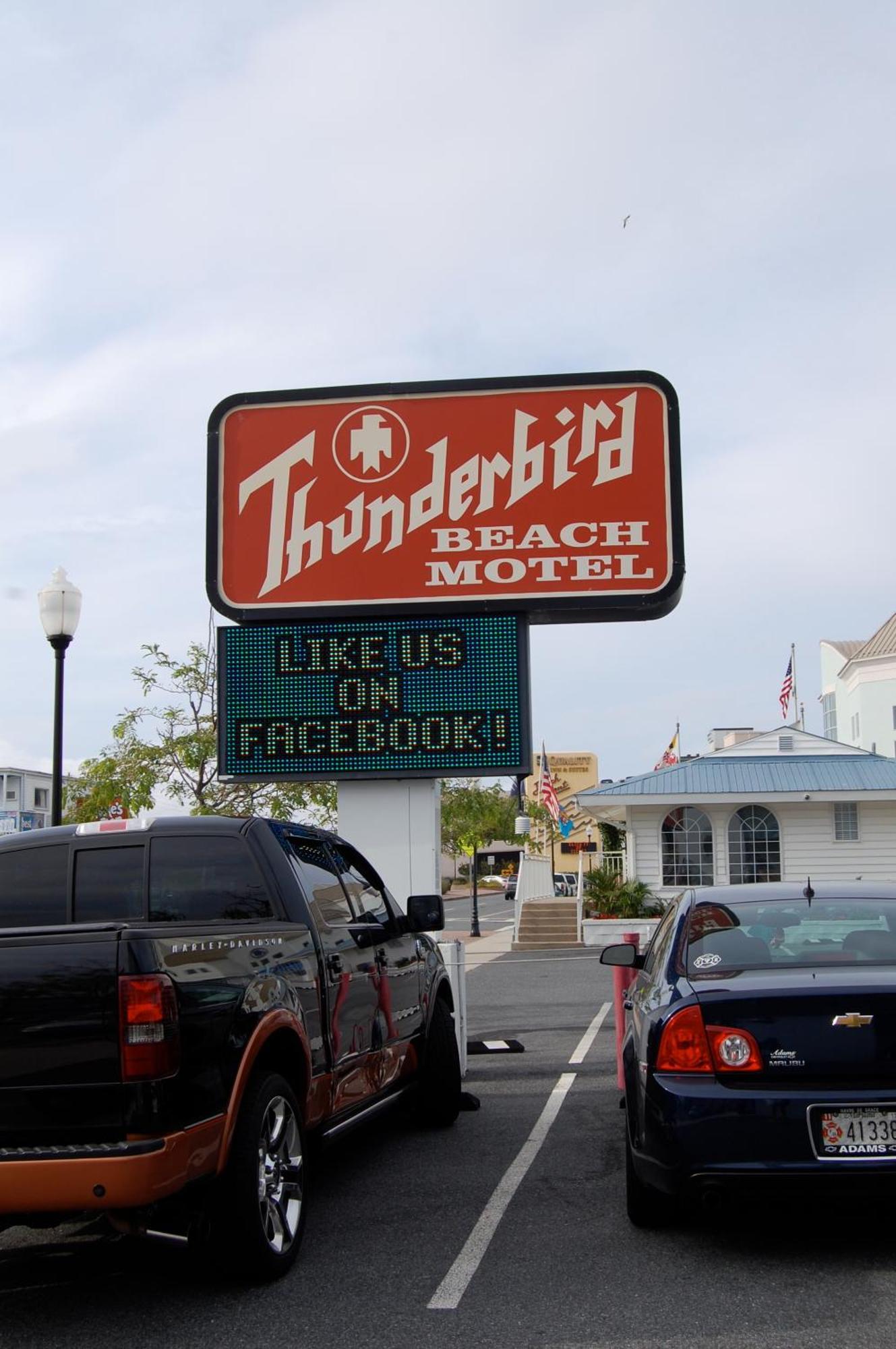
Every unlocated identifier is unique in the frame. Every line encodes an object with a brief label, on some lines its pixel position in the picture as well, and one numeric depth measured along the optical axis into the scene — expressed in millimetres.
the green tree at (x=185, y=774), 20797
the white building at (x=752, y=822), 28875
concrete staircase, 30547
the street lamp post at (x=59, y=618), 13555
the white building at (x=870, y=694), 53562
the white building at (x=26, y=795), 75312
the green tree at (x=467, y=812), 35719
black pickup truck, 4605
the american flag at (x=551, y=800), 35875
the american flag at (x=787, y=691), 42938
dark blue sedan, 5203
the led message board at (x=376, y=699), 12070
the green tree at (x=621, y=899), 29266
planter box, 28516
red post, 9680
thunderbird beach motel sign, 12148
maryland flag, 45534
